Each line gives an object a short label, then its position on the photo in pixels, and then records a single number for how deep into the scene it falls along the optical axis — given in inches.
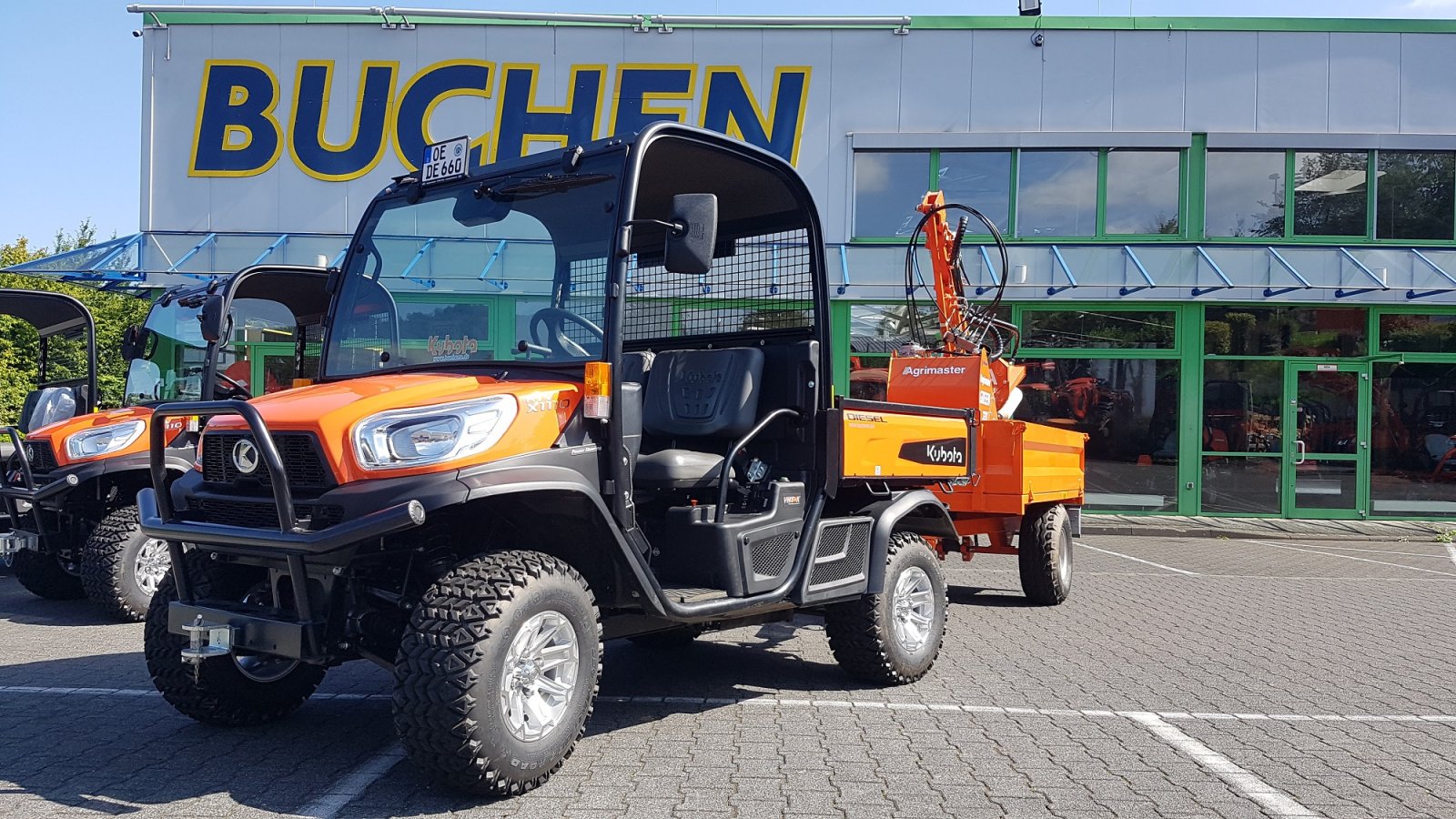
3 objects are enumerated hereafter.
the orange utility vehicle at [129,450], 286.0
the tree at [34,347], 394.9
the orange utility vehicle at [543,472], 150.1
